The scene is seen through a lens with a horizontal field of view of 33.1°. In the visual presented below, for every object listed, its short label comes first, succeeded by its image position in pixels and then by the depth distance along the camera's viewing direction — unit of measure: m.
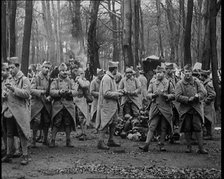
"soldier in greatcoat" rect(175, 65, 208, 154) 9.93
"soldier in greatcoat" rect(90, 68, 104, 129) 12.80
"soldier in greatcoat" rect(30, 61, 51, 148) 10.41
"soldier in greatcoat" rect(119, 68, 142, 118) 13.29
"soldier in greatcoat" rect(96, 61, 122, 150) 10.56
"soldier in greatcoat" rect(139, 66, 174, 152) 10.17
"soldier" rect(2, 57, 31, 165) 8.23
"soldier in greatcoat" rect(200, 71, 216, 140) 12.11
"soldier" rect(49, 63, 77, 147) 10.52
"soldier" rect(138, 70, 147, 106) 17.74
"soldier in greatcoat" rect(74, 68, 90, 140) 12.20
